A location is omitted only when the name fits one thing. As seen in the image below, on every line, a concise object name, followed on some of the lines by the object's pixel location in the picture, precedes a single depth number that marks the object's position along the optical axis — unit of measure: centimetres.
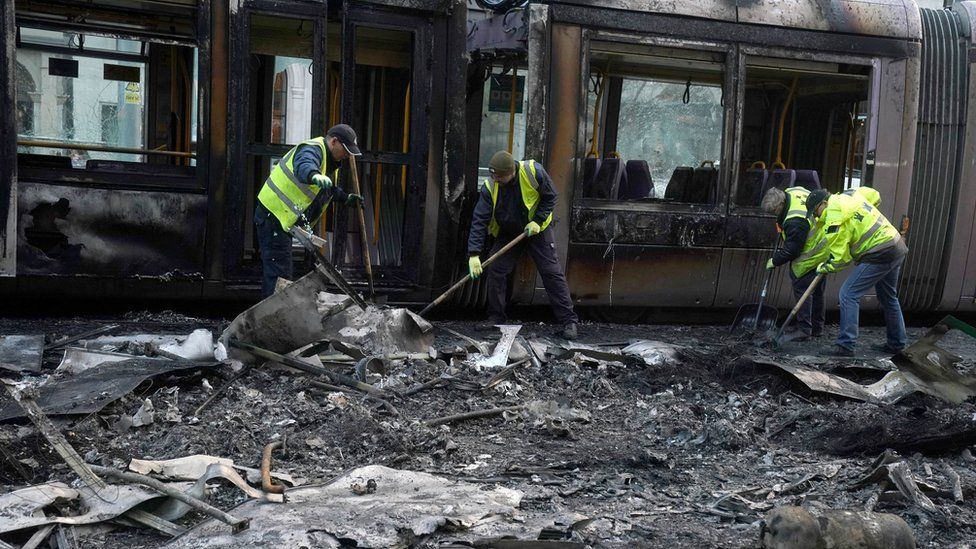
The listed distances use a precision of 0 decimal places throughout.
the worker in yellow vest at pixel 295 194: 690
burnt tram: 705
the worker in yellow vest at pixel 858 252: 772
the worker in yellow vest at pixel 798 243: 803
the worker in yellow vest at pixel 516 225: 767
